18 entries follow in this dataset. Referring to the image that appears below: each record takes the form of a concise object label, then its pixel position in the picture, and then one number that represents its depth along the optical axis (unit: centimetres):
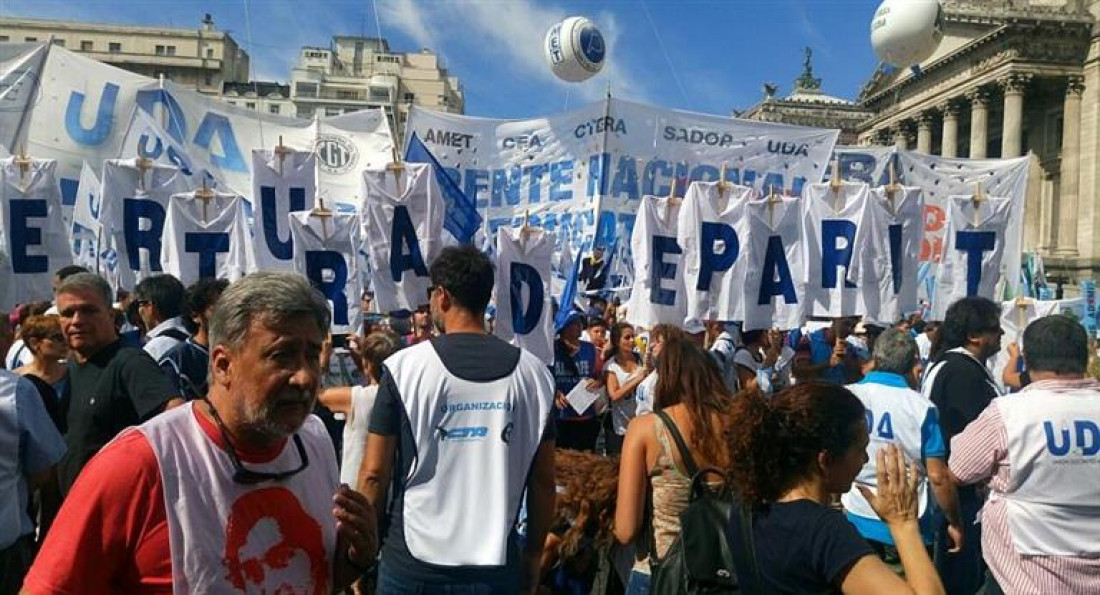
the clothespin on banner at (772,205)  850
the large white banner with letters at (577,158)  933
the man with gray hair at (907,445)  439
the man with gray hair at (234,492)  172
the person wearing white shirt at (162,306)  471
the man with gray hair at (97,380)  370
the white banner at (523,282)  789
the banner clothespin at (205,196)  844
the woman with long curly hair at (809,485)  239
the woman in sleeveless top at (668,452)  362
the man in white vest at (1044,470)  355
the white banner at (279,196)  860
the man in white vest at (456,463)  325
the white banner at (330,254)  825
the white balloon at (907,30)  1005
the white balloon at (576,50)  1159
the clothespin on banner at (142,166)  853
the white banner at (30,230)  782
